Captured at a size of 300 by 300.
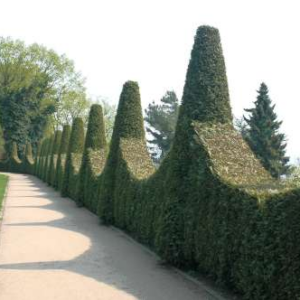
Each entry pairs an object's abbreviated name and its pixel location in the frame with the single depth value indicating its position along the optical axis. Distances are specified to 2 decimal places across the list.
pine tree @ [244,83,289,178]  41.52
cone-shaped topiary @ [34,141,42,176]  47.24
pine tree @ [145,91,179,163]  60.78
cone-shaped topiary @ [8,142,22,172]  58.83
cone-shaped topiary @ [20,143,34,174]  54.97
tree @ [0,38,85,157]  57.81
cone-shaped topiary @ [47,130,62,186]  31.77
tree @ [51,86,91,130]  62.19
